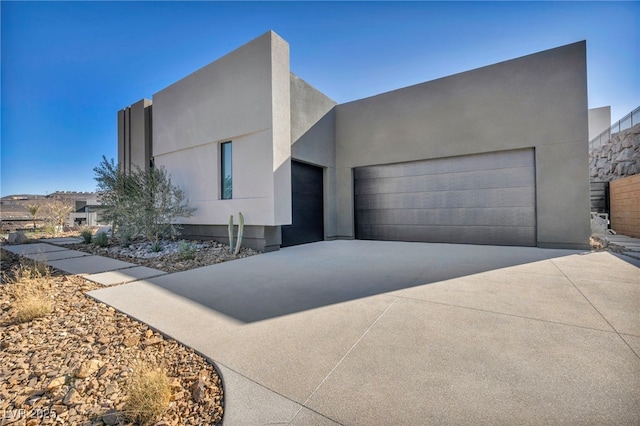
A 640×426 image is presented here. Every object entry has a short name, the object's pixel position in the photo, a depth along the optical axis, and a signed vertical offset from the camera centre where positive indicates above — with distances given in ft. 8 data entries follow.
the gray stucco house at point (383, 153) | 20.59 +5.51
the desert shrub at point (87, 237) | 24.63 -1.81
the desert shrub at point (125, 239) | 21.68 -2.04
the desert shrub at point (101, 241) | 23.22 -2.09
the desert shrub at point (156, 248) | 20.83 -2.49
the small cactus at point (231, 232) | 20.48 -1.30
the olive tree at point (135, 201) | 21.53 +1.31
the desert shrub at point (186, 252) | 17.72 -2.49
